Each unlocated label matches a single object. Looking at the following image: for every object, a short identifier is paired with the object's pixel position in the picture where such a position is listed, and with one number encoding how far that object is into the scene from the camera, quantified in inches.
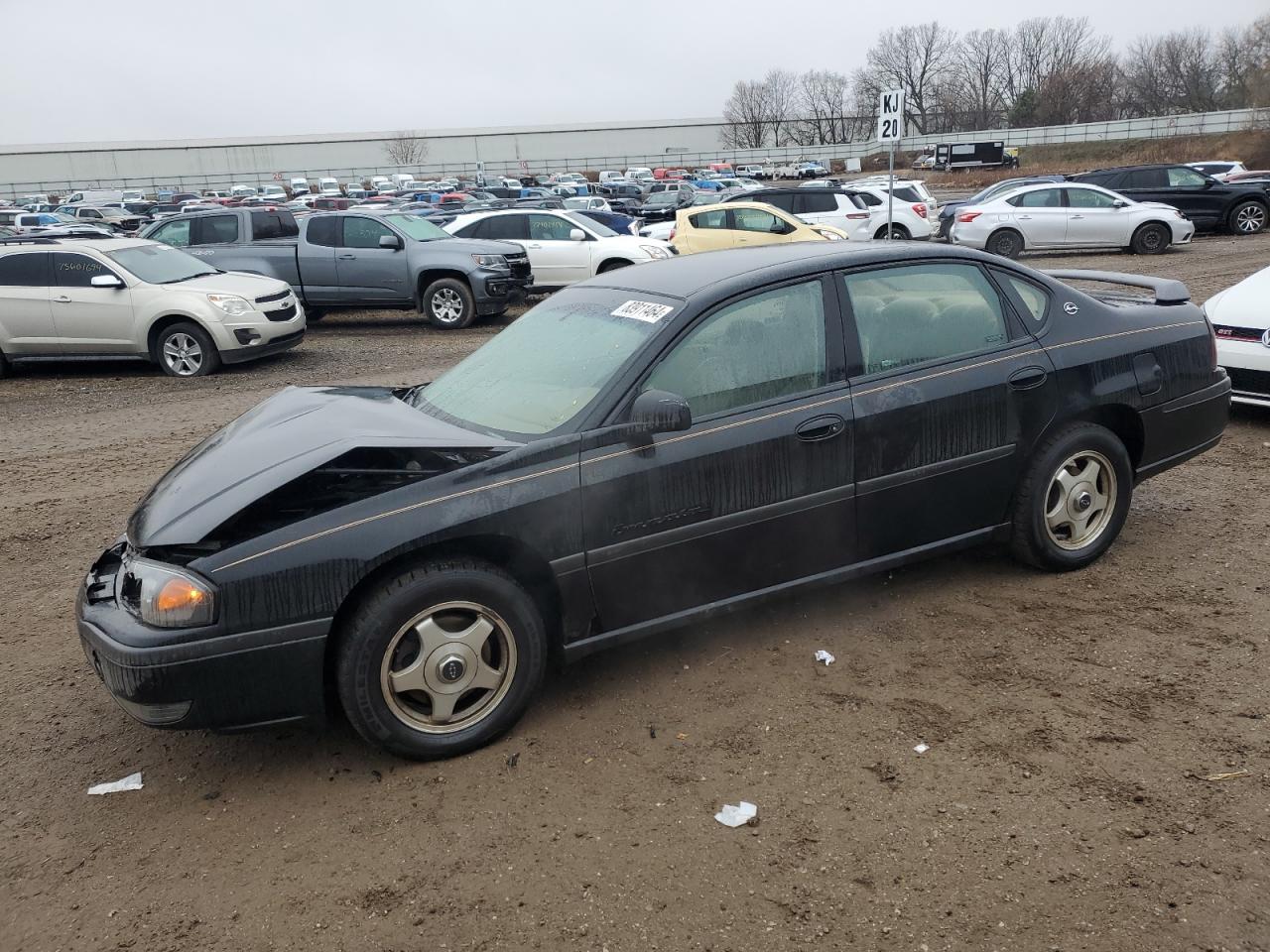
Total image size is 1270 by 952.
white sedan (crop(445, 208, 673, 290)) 655.1
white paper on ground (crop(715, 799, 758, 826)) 125.8
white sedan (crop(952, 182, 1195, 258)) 782.5
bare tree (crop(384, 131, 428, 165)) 3862.0
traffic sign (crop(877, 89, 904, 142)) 611.5
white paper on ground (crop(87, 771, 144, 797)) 140.3
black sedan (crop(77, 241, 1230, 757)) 131.3
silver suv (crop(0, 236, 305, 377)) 452.1
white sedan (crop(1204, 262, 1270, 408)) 278.7
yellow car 695.1
